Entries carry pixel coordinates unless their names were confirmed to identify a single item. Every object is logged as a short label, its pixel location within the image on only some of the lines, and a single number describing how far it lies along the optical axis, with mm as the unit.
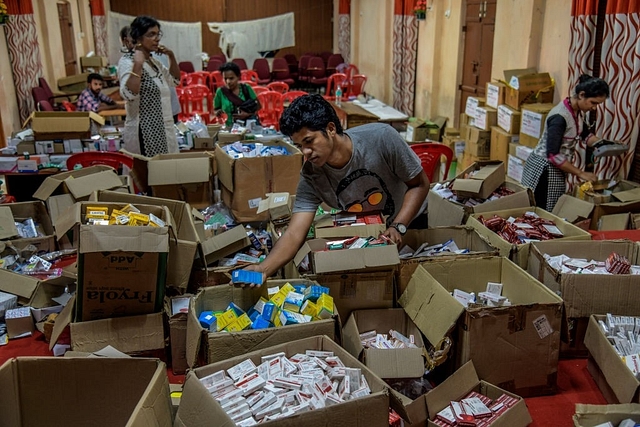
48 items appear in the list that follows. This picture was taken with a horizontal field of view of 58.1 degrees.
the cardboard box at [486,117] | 6311
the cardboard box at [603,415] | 1791
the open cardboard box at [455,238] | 2675
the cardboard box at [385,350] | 2117
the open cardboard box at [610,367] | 1964
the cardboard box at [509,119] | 5773
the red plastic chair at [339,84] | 10898
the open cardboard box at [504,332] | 2125
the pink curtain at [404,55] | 9868
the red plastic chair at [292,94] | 8498
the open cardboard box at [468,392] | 2004
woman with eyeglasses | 4043
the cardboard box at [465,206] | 3316
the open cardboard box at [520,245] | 2666
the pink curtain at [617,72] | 4465
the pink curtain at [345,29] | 14430
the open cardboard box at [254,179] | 3766
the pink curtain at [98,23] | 13422
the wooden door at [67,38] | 10719
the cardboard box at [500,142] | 5898
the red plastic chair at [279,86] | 9334
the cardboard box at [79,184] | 3555
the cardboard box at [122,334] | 2328
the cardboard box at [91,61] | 11719
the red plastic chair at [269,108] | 8281
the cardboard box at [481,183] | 3486
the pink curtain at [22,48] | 8156
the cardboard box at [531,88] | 5656
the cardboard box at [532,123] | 5258
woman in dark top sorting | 3668
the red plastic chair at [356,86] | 11164
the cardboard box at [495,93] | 6094
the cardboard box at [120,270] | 2254
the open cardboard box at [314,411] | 1627
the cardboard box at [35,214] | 3646
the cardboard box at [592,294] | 2309
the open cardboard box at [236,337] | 1969
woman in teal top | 5867
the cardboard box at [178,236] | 2568
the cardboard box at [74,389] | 1841
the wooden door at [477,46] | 7348
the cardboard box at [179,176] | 3689
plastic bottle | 9328
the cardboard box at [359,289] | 2346
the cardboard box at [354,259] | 2297
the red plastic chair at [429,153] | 4828
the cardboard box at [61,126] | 4816
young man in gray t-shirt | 2393
